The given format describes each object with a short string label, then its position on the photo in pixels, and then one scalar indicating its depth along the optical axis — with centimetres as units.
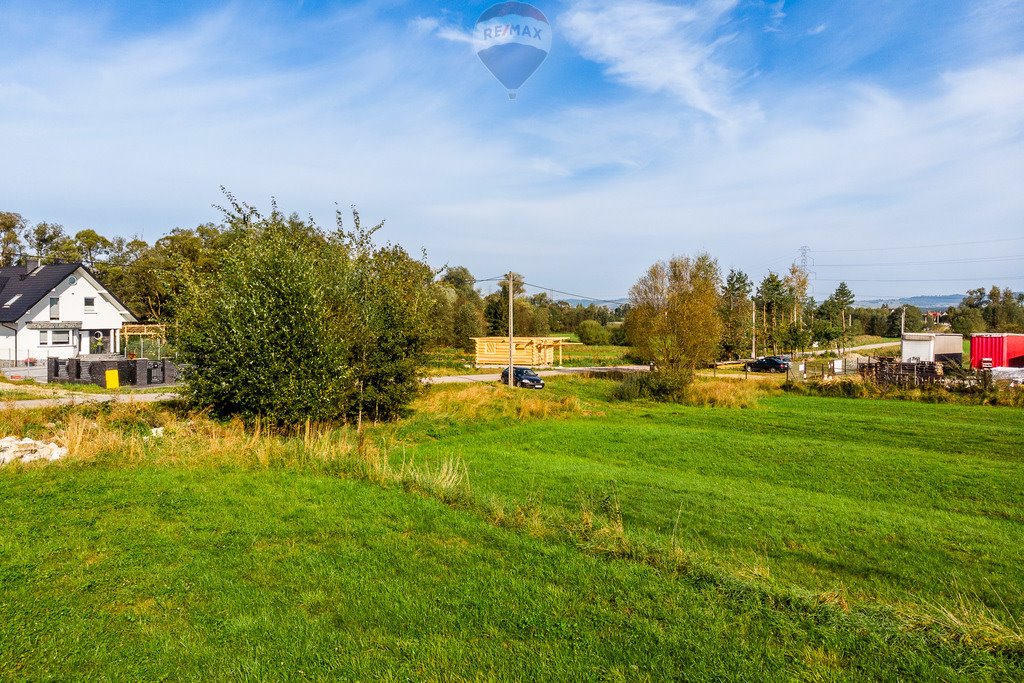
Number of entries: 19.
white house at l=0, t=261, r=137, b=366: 4081
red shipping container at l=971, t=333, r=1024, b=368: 4138
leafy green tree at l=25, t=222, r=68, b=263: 6931
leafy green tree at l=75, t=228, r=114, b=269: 6894
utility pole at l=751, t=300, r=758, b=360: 6091
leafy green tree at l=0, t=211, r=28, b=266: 6694
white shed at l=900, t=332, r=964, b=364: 4316
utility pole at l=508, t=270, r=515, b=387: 3403
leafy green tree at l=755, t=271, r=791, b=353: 6554
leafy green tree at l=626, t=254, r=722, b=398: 3784
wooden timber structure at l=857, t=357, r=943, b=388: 3238
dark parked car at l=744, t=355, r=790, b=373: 4819
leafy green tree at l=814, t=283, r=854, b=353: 6216
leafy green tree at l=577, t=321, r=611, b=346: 7806
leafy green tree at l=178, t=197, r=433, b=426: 1595
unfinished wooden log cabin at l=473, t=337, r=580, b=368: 4800
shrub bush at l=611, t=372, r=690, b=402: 3136
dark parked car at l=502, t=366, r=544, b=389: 3469
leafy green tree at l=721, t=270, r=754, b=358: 6072
